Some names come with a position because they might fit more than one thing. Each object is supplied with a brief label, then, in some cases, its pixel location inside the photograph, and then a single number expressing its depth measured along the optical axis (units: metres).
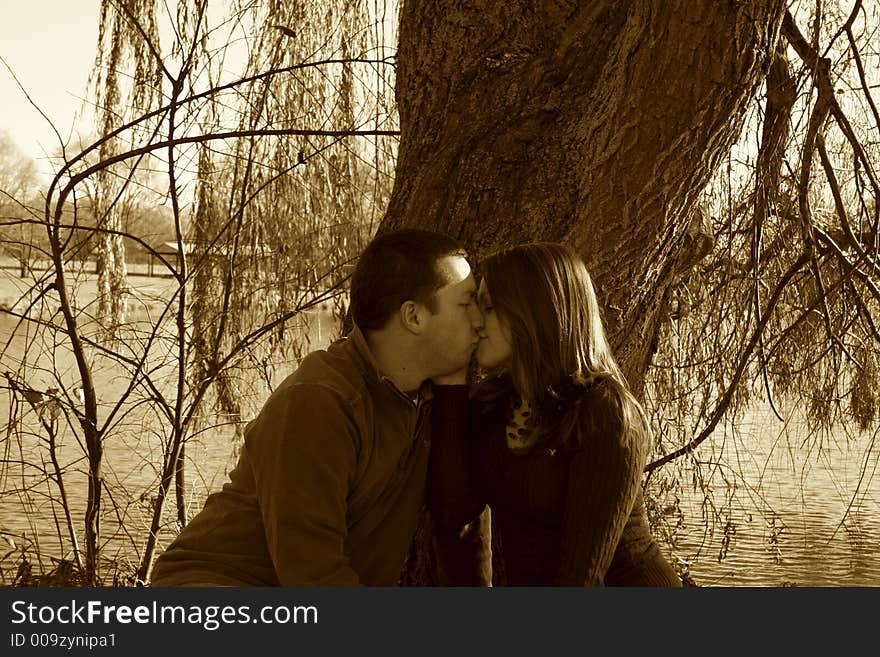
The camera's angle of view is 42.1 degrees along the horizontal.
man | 1.82
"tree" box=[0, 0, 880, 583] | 2.34
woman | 1.93
